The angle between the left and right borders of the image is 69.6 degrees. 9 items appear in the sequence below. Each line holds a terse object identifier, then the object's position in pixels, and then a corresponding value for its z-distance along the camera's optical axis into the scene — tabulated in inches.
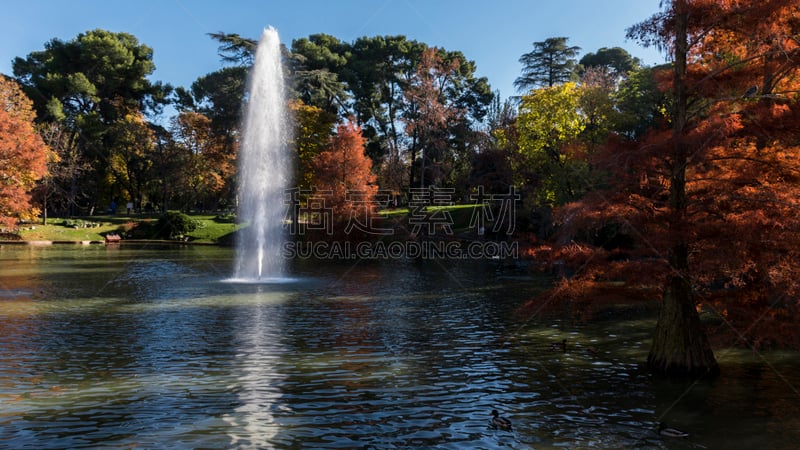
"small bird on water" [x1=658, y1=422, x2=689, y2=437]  381.3
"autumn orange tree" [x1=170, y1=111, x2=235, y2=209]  3034.0
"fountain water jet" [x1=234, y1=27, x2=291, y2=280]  1418.6
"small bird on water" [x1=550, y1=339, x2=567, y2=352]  634.6
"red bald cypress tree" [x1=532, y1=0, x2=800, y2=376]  468.1
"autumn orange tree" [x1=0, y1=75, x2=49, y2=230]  1327.5
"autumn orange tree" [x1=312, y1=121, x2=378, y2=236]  2087.8
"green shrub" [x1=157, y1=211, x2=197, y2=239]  2596.0
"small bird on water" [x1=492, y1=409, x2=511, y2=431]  398.9
